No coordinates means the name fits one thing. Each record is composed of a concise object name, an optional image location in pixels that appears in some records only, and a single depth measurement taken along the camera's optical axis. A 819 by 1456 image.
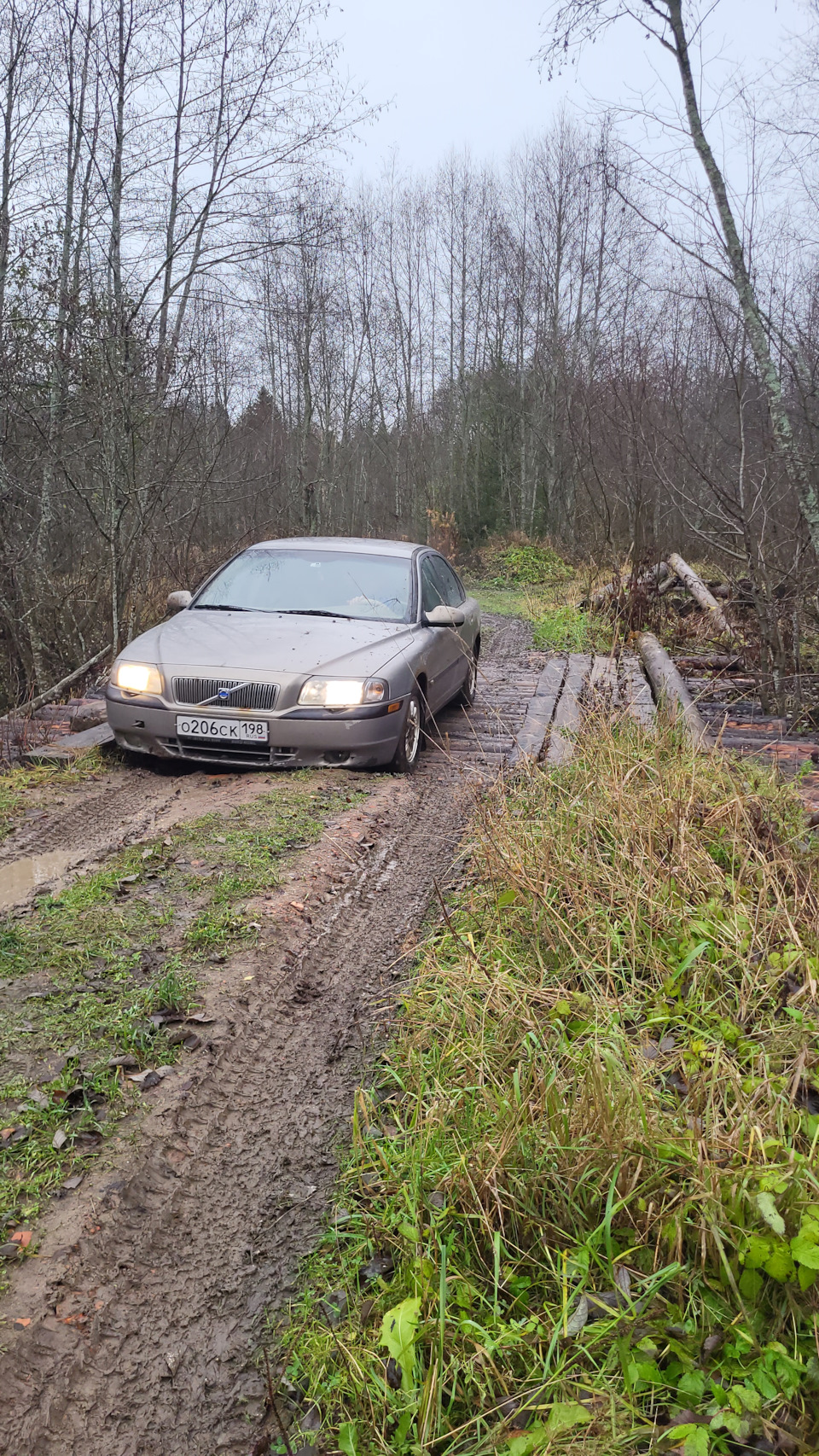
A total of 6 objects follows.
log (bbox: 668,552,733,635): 11.57
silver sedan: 5.89
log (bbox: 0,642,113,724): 7.96
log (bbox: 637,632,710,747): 5.65
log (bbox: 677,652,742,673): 10.54
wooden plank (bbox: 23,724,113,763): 6.26
